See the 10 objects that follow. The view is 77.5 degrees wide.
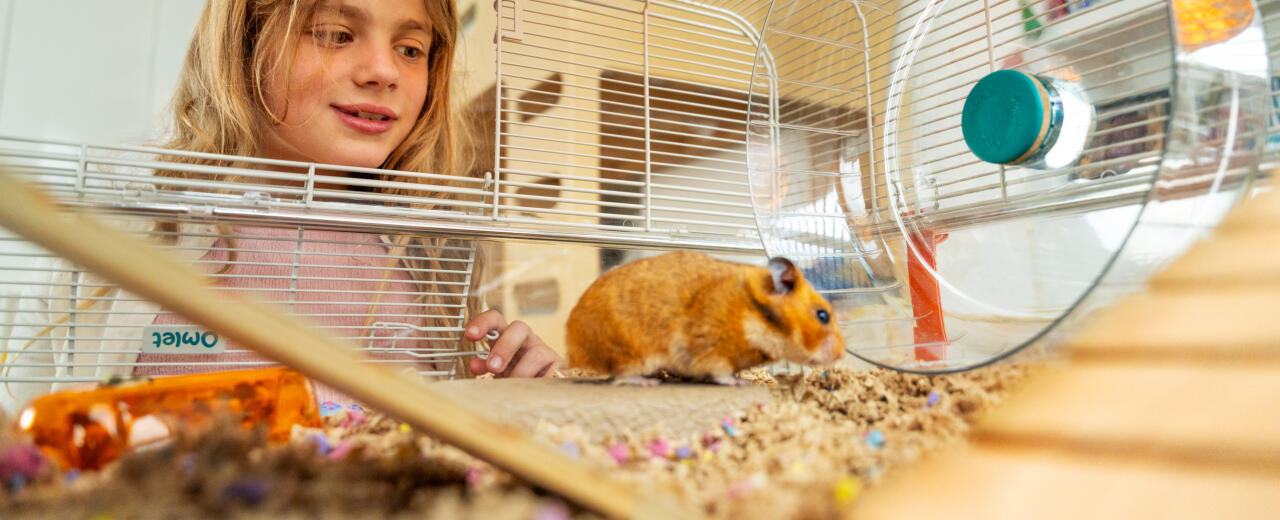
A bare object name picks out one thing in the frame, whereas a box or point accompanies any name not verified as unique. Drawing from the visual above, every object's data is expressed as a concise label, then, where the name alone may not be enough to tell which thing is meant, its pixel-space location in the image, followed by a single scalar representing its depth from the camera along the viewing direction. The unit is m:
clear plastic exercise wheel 0.24
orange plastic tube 0.27
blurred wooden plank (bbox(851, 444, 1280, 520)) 0.17
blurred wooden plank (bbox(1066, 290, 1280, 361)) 0.19
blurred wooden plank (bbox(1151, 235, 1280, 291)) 0.20
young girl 0.52
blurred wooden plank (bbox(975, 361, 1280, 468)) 0.18
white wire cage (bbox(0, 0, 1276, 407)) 0.25
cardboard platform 0.30
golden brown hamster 0.35
